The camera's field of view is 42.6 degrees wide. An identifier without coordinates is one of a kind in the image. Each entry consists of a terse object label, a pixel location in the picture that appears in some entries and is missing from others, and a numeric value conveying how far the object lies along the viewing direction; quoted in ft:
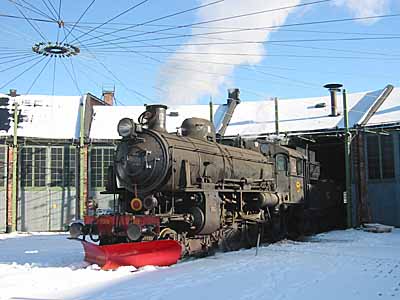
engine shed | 77.00
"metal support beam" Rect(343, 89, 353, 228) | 76.27
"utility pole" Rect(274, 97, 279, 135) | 83.12
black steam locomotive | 39.55
